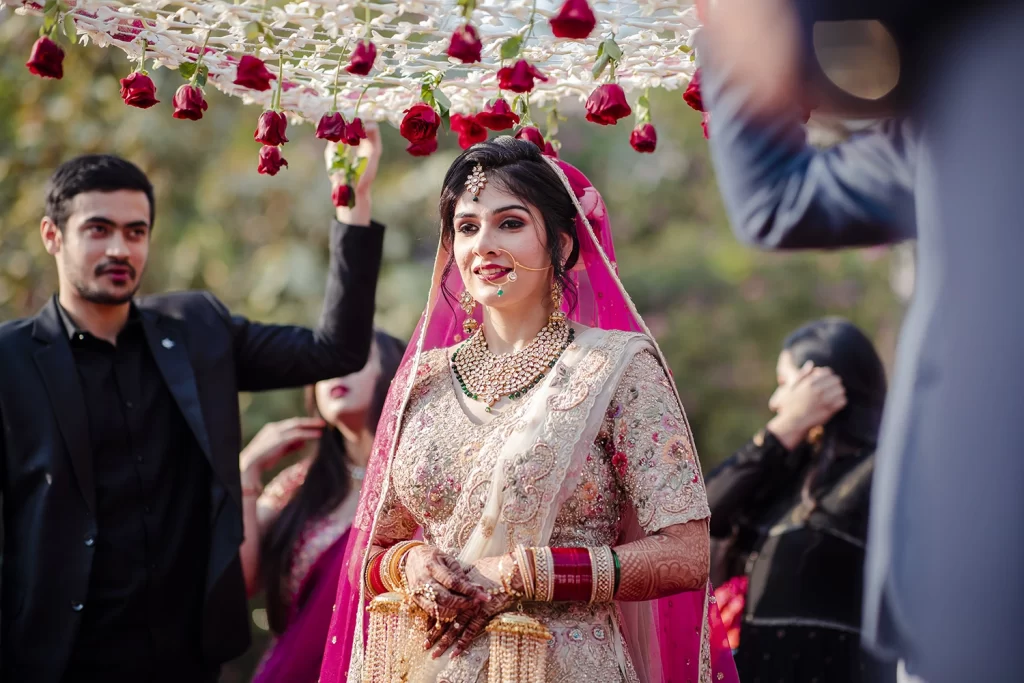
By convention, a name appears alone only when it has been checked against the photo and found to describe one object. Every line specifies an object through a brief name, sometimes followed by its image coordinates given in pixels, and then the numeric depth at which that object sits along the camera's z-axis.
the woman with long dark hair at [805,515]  4.04
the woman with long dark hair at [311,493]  4.30
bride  2.36
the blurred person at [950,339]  1.39
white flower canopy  2.61
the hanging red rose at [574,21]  2.15
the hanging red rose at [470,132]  3.01
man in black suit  3.44
